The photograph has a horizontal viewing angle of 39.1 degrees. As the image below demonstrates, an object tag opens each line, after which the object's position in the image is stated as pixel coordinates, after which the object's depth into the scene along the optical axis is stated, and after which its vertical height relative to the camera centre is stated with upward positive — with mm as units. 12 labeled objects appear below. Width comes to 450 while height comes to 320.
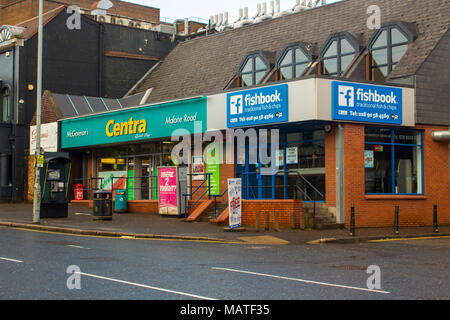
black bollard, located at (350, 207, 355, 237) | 19750 -1065
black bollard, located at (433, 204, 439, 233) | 21511 -1095
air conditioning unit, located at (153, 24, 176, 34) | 45812 +11594
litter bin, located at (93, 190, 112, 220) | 24531 -738
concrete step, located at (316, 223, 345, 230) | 22094 -1326
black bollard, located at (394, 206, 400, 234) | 21078 -1059
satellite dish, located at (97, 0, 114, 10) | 49062 +14301
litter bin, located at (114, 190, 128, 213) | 29469 -648
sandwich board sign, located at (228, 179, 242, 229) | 20734 -462
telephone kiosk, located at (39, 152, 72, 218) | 25438 +43
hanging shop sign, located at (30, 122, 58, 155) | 36000 +2940
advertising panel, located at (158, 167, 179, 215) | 25922 -120
